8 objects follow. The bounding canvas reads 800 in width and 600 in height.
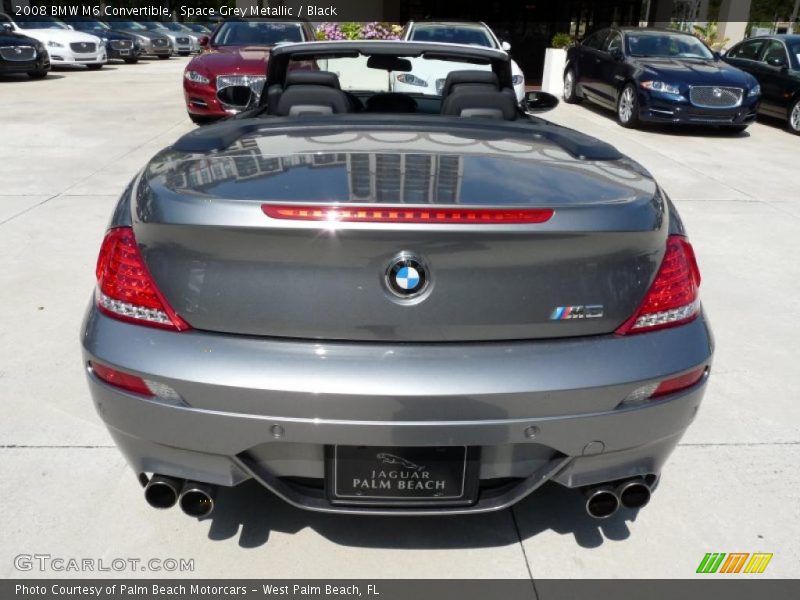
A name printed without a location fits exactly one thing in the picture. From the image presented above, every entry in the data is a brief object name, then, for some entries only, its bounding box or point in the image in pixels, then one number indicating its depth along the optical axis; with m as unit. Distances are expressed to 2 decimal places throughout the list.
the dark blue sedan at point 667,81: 10.62
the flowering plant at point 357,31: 15.70
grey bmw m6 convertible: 1.81
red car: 9.38
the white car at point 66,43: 19.36
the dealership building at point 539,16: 22.12
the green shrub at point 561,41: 17.22
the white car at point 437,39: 9.33
